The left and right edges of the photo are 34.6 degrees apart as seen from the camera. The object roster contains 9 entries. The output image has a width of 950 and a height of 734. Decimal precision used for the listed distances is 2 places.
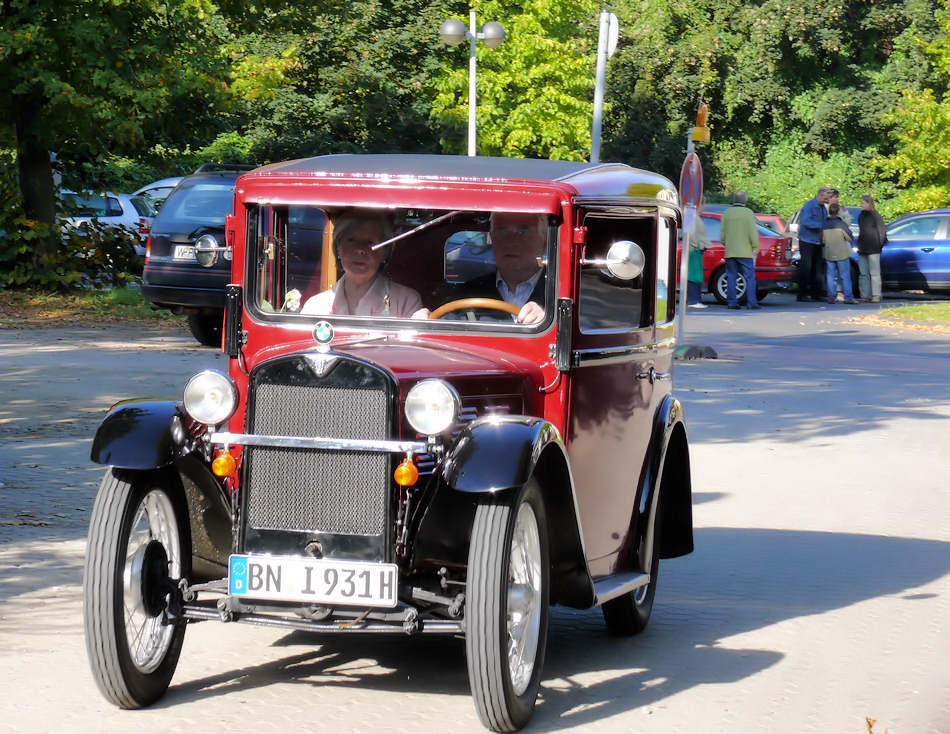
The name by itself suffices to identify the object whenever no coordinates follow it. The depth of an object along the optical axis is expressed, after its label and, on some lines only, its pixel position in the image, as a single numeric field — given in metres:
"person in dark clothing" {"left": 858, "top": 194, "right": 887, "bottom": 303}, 29.61
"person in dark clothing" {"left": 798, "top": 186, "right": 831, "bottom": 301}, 29.39
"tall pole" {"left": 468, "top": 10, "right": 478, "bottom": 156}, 27.32
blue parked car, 31.80
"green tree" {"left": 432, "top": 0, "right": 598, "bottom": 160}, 45.59
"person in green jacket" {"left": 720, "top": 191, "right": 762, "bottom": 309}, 26.70
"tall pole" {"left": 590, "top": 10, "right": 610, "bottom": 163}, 22.76
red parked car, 28.66
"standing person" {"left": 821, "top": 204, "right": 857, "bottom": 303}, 28.83
